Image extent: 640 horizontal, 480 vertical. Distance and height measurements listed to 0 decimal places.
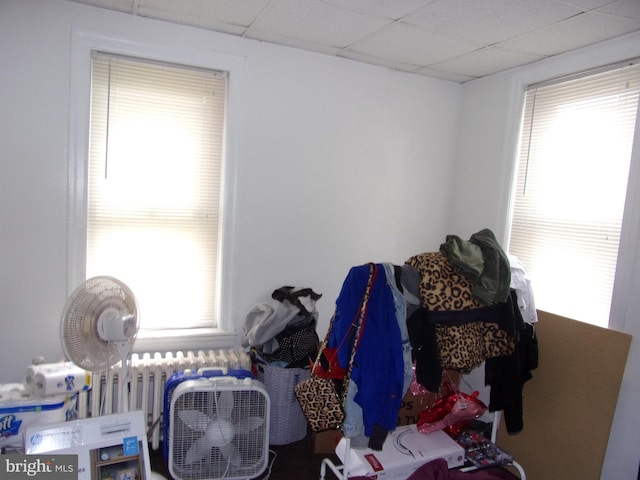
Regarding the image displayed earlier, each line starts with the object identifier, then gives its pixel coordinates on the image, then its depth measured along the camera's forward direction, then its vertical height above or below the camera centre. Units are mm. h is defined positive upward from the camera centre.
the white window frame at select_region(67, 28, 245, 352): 2355 +140
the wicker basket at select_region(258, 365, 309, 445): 2605 -1229
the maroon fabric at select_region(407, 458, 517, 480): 2230 -1387
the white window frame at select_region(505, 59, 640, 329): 2230 -18
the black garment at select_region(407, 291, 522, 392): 1942 -547
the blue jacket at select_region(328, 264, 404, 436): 1843 -644
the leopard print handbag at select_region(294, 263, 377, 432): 1880 -866
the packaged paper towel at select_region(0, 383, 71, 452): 1754 -969
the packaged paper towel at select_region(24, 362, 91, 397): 1814 -845
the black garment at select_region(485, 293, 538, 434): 2215 -850
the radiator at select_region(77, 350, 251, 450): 2373 -1105
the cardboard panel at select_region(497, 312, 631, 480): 2166 -975
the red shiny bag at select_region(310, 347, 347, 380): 1937 -754
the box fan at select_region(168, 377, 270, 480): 2184 -1219
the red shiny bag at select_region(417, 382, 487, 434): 2514 -1191
